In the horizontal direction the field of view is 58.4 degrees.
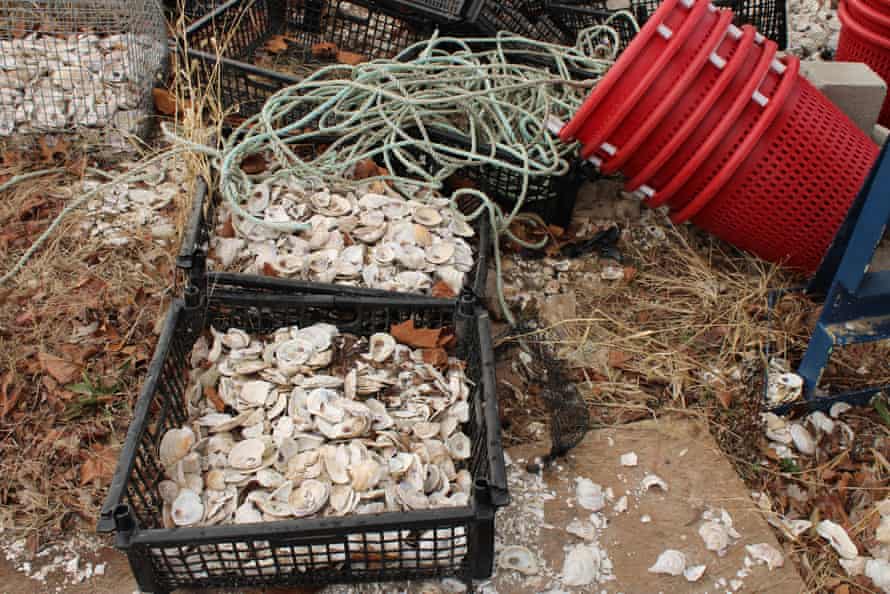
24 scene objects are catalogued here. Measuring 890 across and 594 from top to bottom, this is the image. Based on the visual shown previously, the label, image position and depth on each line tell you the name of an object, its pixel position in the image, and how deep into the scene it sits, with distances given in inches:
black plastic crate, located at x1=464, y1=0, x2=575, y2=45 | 129.9
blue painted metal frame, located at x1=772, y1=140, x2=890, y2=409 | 89.7
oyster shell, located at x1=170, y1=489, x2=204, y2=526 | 75.4
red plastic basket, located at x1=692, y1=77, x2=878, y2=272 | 101.6
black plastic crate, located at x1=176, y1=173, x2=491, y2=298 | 90.2
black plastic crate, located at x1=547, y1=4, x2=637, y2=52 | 137.8
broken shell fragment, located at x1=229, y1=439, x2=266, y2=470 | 80.0
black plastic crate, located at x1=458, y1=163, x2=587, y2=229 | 117.2
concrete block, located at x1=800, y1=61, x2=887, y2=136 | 120.0
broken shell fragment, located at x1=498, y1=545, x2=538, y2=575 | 81.0
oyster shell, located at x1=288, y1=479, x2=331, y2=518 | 75.0
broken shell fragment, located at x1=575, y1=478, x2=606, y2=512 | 87.7
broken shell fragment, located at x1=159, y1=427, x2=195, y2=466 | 79.8
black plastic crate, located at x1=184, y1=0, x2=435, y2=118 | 122.3
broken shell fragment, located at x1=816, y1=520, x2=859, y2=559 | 86.8
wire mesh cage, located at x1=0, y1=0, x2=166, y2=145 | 124.6
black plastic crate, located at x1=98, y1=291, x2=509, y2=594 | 68.7
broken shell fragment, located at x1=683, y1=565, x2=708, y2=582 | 81.9
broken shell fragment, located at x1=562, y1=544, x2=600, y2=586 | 80.6
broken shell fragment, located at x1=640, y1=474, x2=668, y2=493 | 90.4
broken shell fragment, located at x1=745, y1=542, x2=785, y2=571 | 83.7
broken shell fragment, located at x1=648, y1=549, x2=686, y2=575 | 82.1
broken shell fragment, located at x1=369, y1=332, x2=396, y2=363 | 91.3
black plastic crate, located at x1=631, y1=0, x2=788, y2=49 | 147.9
